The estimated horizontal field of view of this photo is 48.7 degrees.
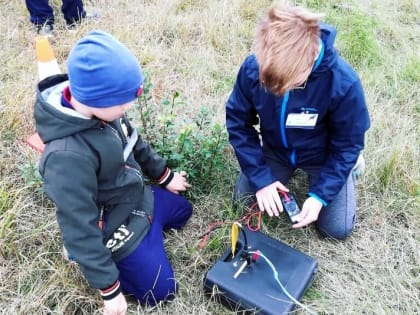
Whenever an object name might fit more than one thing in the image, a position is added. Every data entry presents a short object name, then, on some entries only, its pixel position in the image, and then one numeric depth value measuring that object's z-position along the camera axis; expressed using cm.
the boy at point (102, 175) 147
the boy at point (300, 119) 161
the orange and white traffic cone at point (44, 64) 236
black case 181
